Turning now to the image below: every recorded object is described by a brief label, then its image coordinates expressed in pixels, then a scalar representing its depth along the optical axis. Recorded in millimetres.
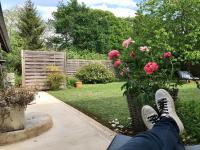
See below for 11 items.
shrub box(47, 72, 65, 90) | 7259
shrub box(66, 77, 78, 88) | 7882
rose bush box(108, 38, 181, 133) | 2429
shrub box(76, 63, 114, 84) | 8616
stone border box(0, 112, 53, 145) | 2358
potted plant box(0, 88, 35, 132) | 2335
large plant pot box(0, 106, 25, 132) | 2352
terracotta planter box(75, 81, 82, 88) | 7764
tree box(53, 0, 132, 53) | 14125
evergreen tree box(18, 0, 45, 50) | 12777
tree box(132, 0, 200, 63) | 4383
